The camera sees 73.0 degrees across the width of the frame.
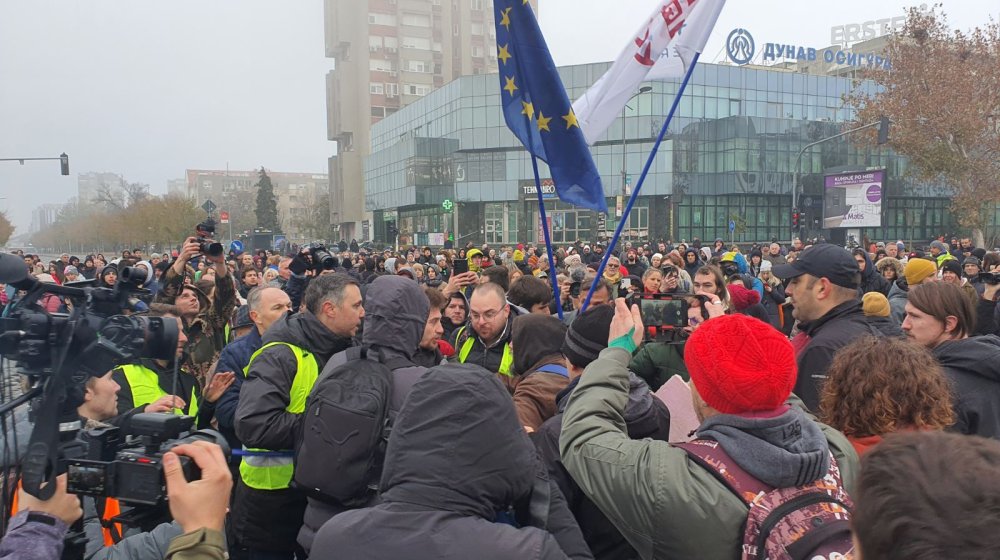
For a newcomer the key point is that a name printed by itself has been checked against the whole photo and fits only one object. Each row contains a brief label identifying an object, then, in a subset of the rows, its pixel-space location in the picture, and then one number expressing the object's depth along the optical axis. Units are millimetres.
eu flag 4715
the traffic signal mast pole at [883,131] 24281
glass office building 48594
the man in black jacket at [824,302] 3408
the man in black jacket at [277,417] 3025
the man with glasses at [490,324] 4445
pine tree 80250
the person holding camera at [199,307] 5172
